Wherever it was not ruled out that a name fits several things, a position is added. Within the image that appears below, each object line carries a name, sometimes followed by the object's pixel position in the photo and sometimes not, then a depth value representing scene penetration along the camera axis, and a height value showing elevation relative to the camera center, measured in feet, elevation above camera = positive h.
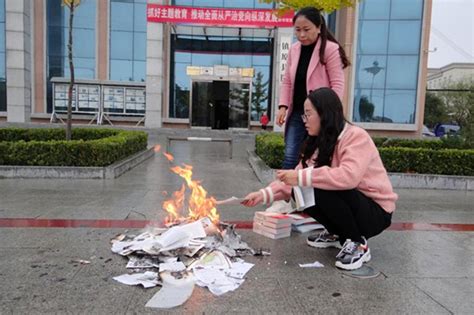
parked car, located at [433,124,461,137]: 102.17 -1.26
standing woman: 12.69 +1.55
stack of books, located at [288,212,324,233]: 13.64 -3.54
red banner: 57.21 +13.80
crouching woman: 9.68 -1.42
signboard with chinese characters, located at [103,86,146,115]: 63.67 +1.85
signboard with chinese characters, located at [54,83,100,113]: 62.75 +1.83
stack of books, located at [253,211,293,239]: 12.85 -3.39
